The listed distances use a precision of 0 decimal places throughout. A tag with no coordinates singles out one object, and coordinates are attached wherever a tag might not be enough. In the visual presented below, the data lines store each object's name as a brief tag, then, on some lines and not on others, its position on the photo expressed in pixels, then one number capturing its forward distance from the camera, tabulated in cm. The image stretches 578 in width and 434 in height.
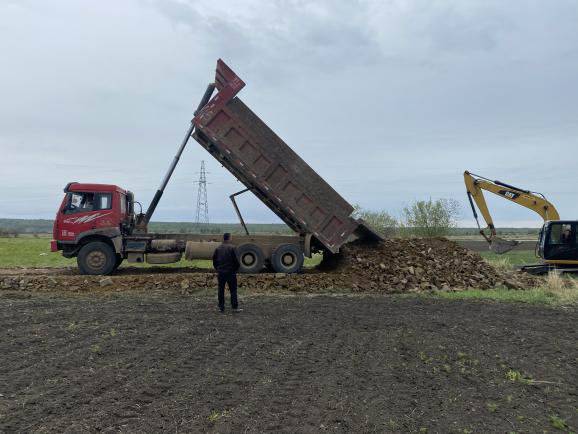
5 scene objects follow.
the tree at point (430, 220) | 2884
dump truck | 1371
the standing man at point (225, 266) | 1003
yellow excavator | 1734
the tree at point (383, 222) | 2950
